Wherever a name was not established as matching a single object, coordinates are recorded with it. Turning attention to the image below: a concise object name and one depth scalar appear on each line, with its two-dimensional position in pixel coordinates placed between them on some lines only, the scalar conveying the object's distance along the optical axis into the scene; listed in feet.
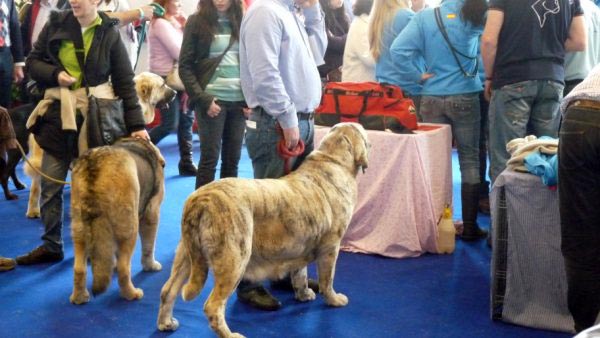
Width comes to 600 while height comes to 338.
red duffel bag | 13.29
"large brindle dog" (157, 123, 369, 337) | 9.16
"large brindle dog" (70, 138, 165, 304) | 10.59
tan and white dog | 14.14
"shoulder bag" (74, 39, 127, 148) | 11.87
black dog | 17.20
